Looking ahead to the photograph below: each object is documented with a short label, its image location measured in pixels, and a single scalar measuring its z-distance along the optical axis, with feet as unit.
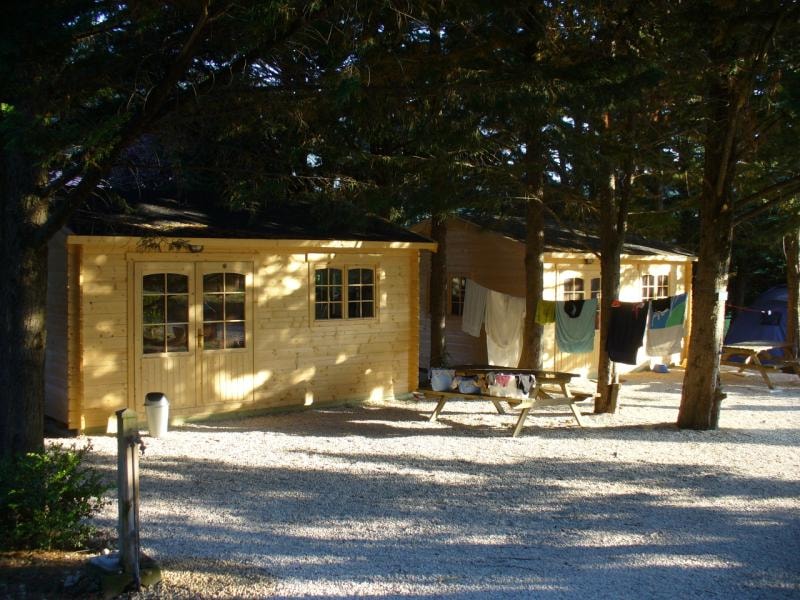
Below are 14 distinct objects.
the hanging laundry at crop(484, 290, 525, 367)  49.11
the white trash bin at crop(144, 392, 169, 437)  31.76
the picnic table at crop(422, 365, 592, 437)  34.01
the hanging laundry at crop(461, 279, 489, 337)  49.16
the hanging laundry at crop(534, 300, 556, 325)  42.09
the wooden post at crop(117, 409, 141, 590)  15.38
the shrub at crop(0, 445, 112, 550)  16.62
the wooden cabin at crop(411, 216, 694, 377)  52.16
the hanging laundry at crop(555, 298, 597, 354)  46.98
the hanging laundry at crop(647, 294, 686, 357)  48.11
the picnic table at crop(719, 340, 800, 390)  49.73
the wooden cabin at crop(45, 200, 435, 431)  32.27
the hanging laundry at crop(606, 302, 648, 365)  38.22
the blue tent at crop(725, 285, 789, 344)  69.17
